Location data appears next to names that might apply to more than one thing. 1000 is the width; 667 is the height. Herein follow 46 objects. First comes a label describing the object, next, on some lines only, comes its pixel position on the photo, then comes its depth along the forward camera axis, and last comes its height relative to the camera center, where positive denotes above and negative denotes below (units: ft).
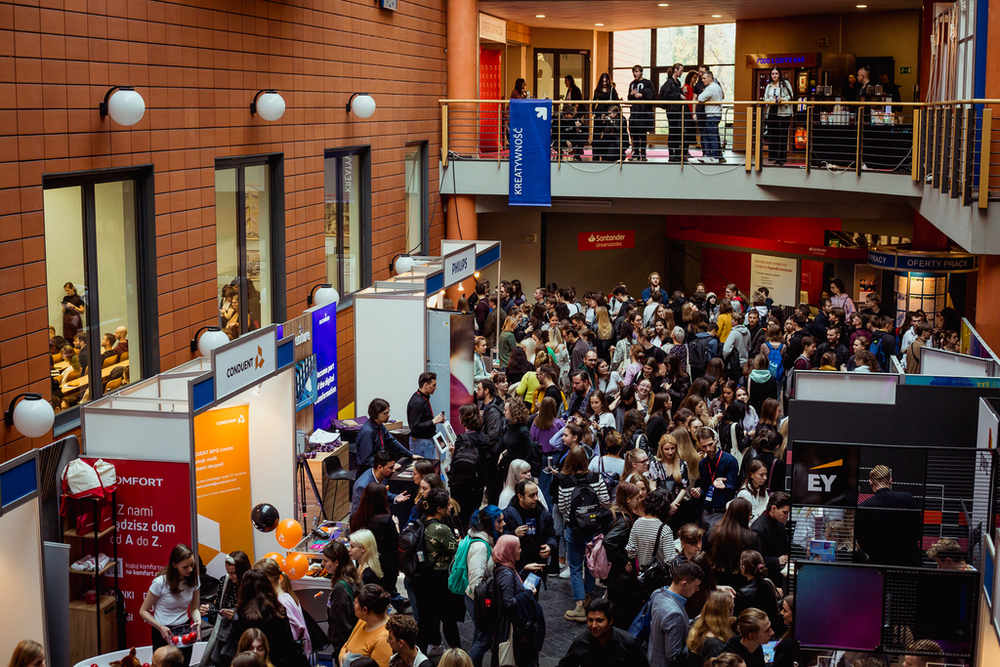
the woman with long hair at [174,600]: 22.25 -8.89
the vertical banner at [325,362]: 36.37 -5.86
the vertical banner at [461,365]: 40.96 -6.75
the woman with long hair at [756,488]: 25.02 -7.27
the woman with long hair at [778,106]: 56.95 +5.51
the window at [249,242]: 36.27 -1.45
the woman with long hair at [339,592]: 21.61 -8.51
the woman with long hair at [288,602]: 20.88 -8.41
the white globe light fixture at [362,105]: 44.42 +4.36
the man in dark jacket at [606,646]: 18.60 -8.31
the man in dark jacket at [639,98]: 60.39 +6.34
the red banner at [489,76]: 76.02 +9.69
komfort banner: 22.81 -7.31
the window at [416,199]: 56.54 +0.24
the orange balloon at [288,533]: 26.21 -8.63
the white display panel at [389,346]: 37.93 -5.47
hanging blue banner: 57.36 +2.96
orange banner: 27.35 -7.73
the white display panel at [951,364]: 26.21 -4.47
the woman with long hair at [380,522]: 25.12 -8.01
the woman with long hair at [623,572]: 23.43 -8.65
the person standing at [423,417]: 34.06 -7.33
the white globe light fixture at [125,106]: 26.55 +2.61
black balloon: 26.32 -8.22
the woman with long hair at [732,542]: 22.20 -7.55
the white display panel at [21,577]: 19.74 -7.51
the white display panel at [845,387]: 24.44 -4.64
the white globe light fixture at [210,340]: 30.71 -4.17
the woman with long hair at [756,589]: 20.76 -8.02
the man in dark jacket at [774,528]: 23.03 -7.55
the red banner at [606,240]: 80.33 -3.04
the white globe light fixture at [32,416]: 23.06 -4.88
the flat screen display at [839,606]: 16.92 -6.88
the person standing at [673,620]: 19.88 -8.30
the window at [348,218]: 45.70 -0.71
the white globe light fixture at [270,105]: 35.94 +3.53
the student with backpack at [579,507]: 26.07 -8.00
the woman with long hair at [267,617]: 20.13 -8.32
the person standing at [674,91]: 60.64 +6.80
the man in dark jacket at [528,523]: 24.12 -7.78
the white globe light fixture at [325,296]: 37.91 -3.50
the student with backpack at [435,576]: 23.97 -8.91
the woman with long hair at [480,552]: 22.66 -7.97
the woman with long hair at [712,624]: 19.27 -8.13
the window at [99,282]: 27.02 -2.23
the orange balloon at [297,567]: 24.80 -8.99
